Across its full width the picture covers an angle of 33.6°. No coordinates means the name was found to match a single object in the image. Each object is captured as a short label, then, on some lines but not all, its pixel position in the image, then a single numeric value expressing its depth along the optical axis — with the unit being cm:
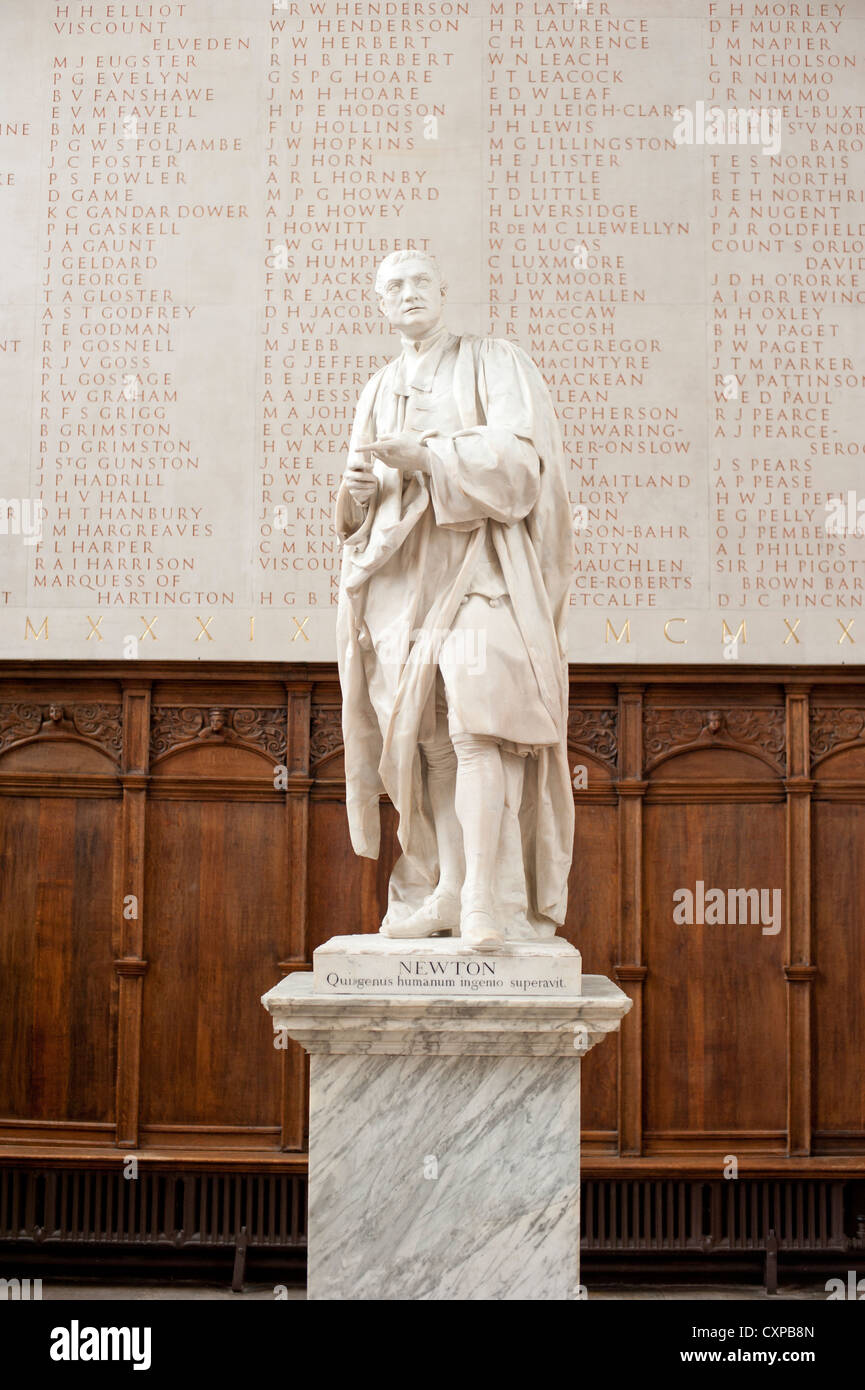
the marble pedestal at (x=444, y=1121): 336
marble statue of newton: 356
